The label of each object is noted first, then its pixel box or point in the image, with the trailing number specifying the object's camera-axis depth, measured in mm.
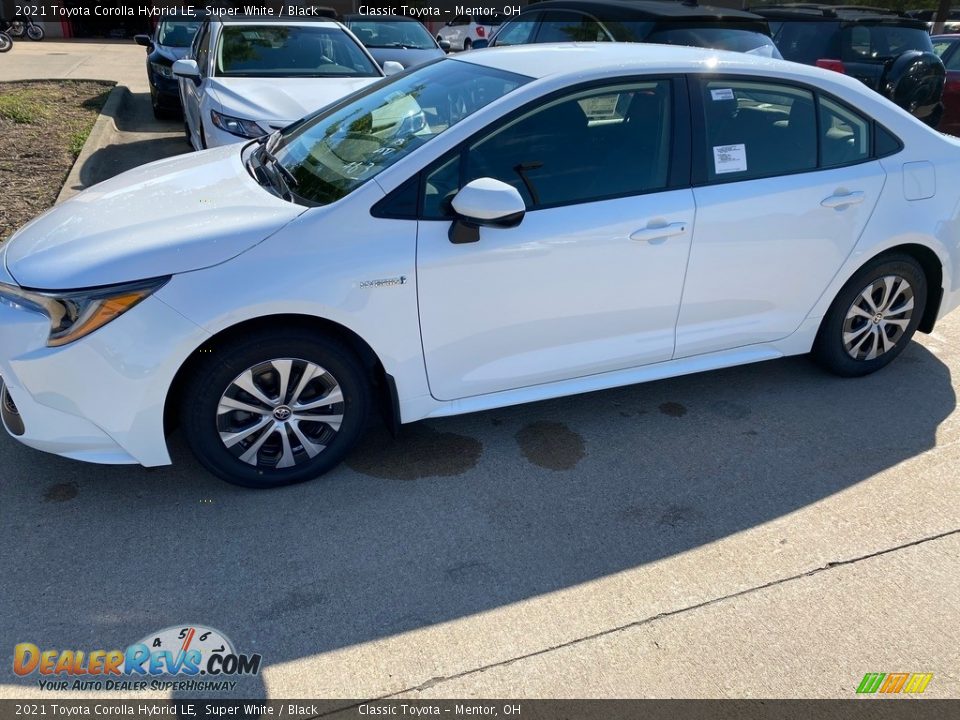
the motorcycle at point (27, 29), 23453
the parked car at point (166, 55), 10406
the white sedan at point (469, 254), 2898
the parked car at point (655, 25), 6855
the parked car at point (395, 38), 11010
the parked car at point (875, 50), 7992
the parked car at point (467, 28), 17400
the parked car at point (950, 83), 9727
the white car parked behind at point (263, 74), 6199
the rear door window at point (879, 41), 8203
